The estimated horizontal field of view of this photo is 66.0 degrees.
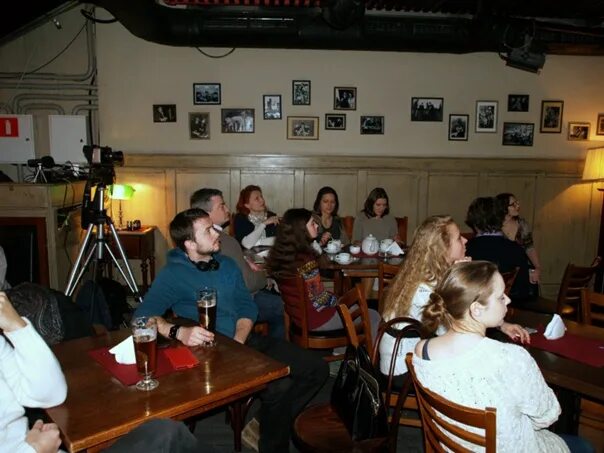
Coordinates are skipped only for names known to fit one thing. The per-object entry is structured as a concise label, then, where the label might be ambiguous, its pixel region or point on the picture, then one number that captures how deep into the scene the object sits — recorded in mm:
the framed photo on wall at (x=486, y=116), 5445
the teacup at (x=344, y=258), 3414
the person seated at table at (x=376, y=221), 4641
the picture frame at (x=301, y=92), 5309
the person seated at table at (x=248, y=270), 2809
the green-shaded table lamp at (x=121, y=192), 4996
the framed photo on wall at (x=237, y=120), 5320
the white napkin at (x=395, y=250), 3727
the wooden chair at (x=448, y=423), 1209
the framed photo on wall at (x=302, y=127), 5355
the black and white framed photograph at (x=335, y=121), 5382
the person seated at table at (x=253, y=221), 4066
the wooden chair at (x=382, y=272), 2922
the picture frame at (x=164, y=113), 5305
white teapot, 3707
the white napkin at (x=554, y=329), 1957
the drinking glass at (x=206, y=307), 1867
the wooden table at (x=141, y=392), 1272
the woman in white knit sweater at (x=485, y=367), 1382
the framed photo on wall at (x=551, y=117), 5461
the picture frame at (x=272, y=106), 5320
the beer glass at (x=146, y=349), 1467
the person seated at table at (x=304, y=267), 2793
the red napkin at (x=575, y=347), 1768
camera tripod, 3933
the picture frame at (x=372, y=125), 5406
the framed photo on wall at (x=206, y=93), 5285
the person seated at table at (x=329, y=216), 4410
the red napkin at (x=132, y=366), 1528
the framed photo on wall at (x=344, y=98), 5352
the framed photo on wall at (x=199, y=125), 5320
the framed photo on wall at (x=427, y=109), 5410
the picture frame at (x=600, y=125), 5520
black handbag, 1643
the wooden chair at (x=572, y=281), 3020
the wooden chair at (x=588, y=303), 2381
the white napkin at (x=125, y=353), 1635
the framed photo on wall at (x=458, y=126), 5445
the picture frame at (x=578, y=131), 5500
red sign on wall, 5621
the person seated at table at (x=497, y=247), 3059
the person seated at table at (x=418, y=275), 2156
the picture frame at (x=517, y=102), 5445
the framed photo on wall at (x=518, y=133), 5477
